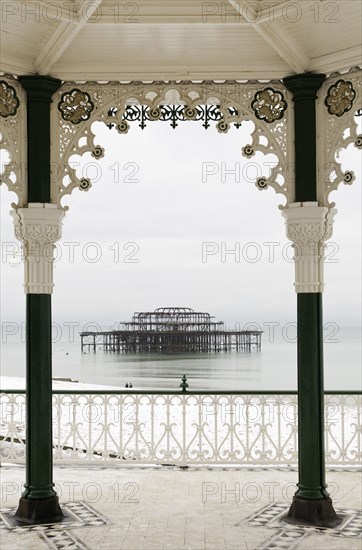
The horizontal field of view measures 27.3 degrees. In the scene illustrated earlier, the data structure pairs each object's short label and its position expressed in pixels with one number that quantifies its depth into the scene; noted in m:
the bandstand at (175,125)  5.07
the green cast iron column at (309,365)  5.13
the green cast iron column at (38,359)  5.15
